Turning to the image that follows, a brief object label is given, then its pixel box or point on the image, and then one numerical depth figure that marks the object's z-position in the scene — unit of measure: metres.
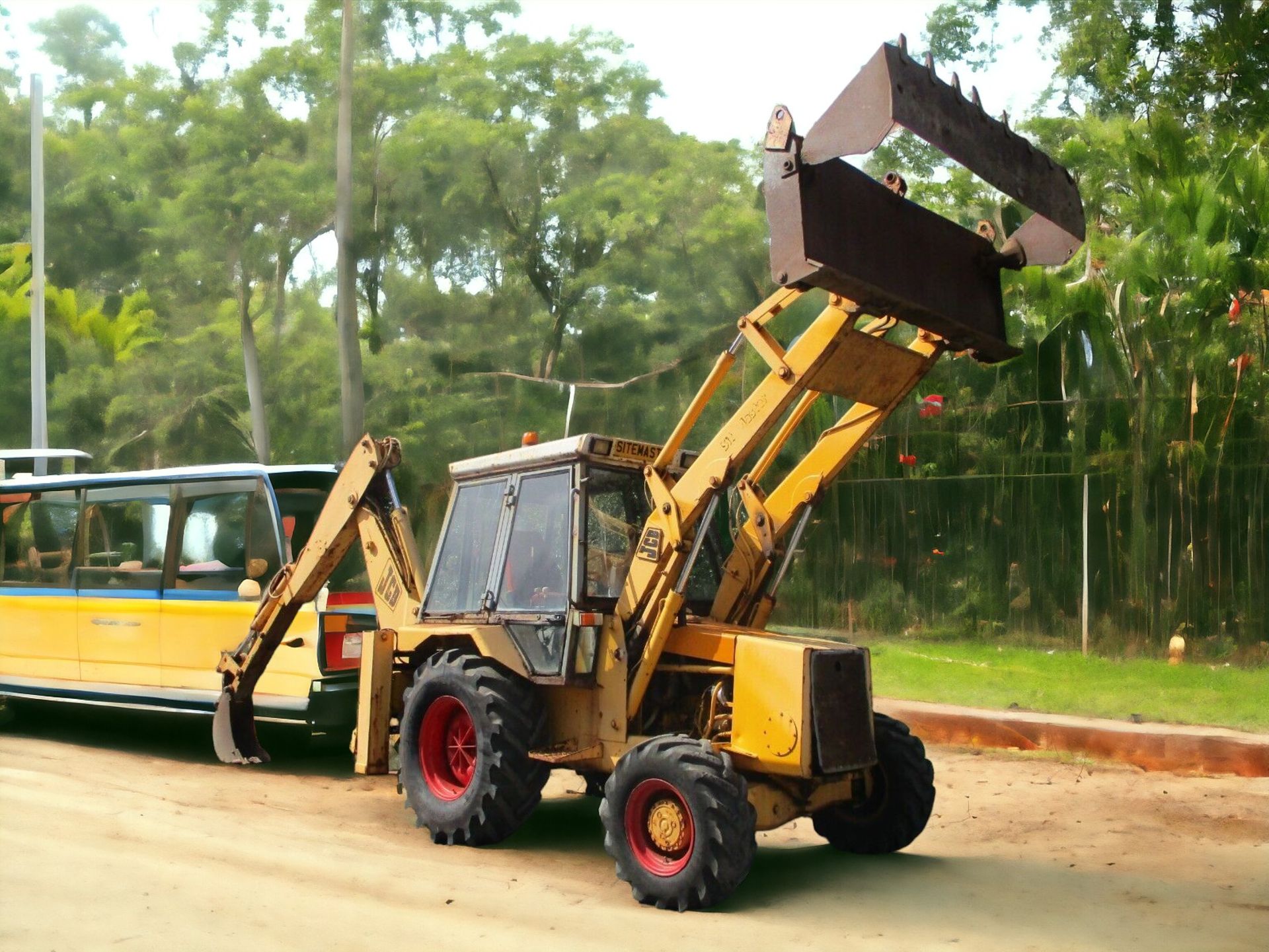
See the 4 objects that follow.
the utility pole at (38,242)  21.05
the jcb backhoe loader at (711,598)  6.22
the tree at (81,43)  44.50
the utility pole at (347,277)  21.58
